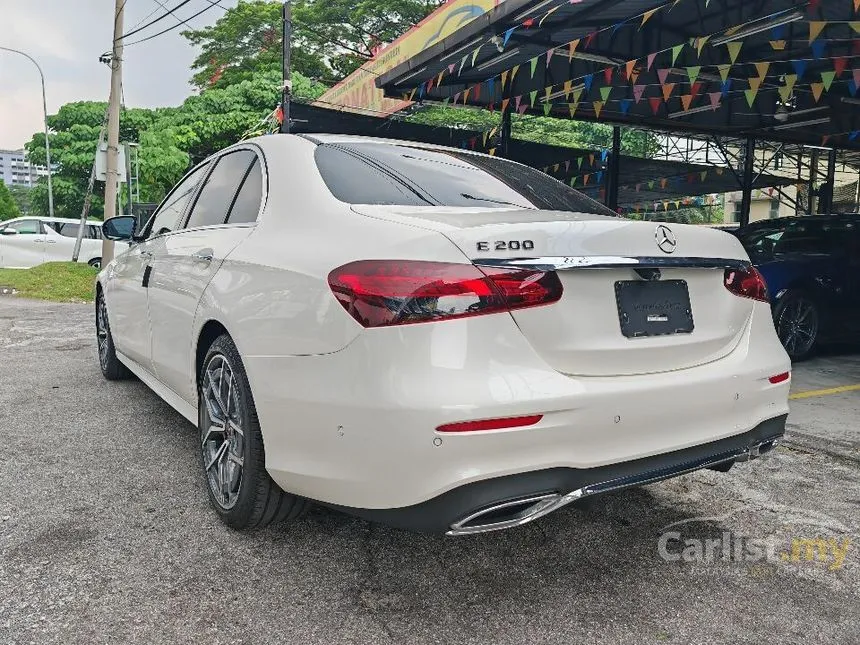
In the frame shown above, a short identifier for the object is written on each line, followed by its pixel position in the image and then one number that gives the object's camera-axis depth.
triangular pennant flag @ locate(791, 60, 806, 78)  6.95
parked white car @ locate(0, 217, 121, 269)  15.79
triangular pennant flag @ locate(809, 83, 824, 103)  8.48
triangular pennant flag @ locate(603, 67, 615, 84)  8.83
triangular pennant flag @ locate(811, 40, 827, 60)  6.89
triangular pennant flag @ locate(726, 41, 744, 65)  7.53
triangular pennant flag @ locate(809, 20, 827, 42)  5.90
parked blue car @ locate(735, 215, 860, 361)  6.56
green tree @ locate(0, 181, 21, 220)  56.91
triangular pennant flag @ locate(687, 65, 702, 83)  7.55
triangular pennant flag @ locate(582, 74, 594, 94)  8.52
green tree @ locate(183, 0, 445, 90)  29.89
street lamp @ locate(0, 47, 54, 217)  29.33
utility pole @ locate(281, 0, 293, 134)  11.71
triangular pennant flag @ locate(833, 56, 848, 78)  7.28
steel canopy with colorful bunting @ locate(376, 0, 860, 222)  7.28
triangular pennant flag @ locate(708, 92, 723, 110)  9.33
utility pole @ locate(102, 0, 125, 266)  13.41
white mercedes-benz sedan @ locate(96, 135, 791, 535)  1.85
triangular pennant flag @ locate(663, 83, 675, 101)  9.08
